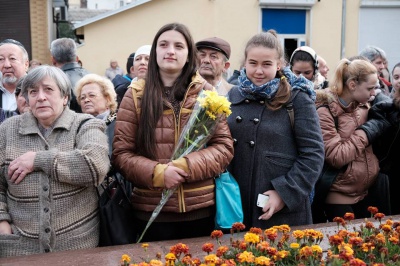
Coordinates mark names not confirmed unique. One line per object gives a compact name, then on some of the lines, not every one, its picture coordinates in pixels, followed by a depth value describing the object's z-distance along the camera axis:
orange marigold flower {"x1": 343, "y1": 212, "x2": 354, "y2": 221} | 3.32
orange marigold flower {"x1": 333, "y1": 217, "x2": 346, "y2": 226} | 3.31
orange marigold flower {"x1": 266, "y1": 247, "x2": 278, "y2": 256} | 2.79
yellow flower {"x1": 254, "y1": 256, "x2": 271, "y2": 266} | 2.62
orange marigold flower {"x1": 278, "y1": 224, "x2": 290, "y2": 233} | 3.09
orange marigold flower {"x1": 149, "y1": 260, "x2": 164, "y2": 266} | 2.59
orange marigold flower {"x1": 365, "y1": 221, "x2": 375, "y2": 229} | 3.24
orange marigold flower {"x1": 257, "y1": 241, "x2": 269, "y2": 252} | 2.87
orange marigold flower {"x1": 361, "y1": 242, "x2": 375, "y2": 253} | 2.88
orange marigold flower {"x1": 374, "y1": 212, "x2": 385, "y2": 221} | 3.31
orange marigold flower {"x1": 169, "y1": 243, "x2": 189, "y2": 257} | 2.72
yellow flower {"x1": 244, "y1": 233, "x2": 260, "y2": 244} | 2.87
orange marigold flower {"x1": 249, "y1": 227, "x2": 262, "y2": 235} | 3.02
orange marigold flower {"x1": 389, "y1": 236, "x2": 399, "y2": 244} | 3.00
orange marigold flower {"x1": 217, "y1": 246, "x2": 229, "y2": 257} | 2.81
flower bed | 2.69
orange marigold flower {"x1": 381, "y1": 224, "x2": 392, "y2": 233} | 3.08
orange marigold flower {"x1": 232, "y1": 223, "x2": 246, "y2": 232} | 3.05
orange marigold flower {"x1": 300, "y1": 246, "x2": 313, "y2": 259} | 2.73
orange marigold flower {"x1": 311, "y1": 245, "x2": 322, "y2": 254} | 2.77
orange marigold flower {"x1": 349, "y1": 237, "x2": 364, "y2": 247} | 2.82
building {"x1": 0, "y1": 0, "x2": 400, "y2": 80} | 19.67
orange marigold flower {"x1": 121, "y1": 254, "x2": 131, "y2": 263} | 2.72
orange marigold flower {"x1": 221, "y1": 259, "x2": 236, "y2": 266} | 2.57
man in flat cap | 4.96
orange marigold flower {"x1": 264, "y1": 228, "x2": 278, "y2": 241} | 2.96
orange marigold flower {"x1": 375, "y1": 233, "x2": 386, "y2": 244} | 2.94
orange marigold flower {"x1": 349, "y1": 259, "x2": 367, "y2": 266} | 2.45
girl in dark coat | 3.83
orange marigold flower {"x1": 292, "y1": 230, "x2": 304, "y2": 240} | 2.97
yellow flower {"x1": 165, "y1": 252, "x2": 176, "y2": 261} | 2.68
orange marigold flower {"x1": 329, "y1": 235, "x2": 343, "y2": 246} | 2.85
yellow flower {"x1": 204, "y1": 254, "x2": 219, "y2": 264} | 2.61
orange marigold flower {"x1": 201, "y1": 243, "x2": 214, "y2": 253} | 2.75
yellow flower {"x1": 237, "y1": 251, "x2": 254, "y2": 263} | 2.64
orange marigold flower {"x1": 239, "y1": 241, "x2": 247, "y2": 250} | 2.91
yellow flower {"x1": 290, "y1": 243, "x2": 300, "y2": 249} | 2.89
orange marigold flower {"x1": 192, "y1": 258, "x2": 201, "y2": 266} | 2.66
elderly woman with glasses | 5.02
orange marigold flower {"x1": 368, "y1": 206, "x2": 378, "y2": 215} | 3.39
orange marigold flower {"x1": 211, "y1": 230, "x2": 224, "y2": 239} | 3.01
